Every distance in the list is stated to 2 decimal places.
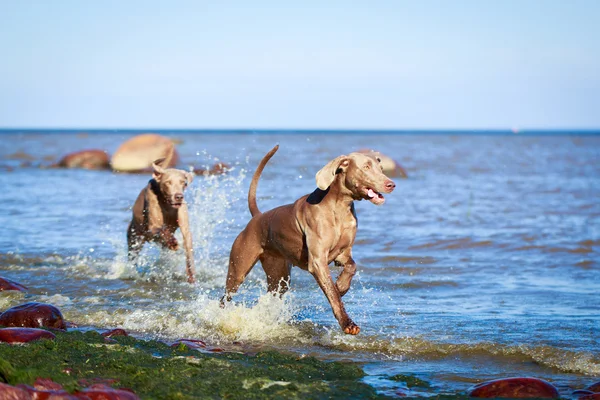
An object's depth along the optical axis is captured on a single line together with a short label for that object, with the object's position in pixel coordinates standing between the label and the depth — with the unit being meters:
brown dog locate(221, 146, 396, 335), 6.91
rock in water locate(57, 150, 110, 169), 31.83
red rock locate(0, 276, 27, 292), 9.00
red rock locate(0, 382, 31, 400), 4.13
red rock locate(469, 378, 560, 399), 5.18
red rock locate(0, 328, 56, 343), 5.88
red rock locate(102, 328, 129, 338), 6.80
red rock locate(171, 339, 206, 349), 6.65
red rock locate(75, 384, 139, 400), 4.45
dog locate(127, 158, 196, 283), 10.43
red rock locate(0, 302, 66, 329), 6.84
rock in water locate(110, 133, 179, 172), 29.02
